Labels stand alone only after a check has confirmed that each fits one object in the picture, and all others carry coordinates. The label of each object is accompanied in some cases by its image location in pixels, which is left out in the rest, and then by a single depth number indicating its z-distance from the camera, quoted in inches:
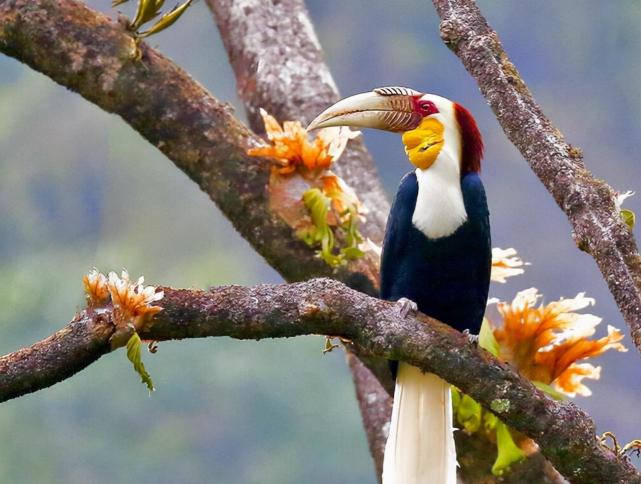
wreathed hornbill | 589.3
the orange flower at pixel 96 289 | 571.5
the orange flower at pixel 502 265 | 603.1
